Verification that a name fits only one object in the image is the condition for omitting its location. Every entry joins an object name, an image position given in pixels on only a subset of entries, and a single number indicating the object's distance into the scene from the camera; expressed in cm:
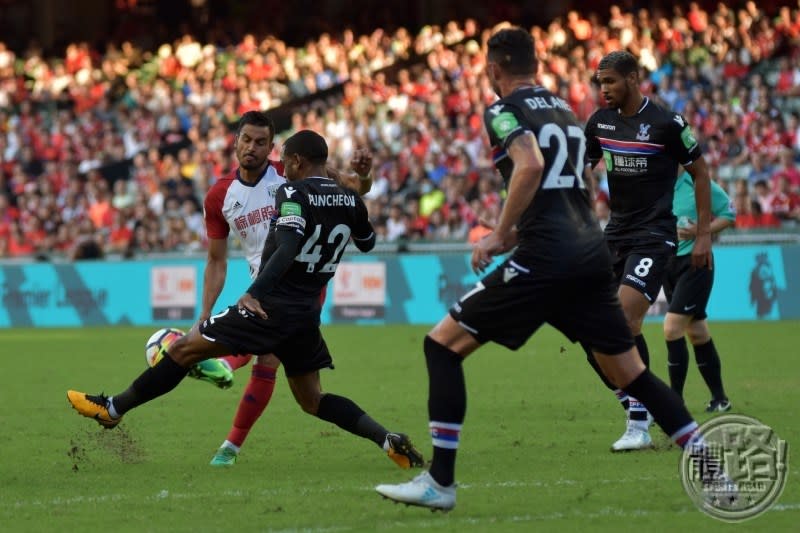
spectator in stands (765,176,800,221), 4353
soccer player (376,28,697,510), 1377
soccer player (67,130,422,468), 1641
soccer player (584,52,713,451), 1861
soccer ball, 1859
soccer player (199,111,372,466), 1823
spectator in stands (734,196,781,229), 4328
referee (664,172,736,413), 2242
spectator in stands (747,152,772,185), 4519
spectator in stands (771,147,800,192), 4405
